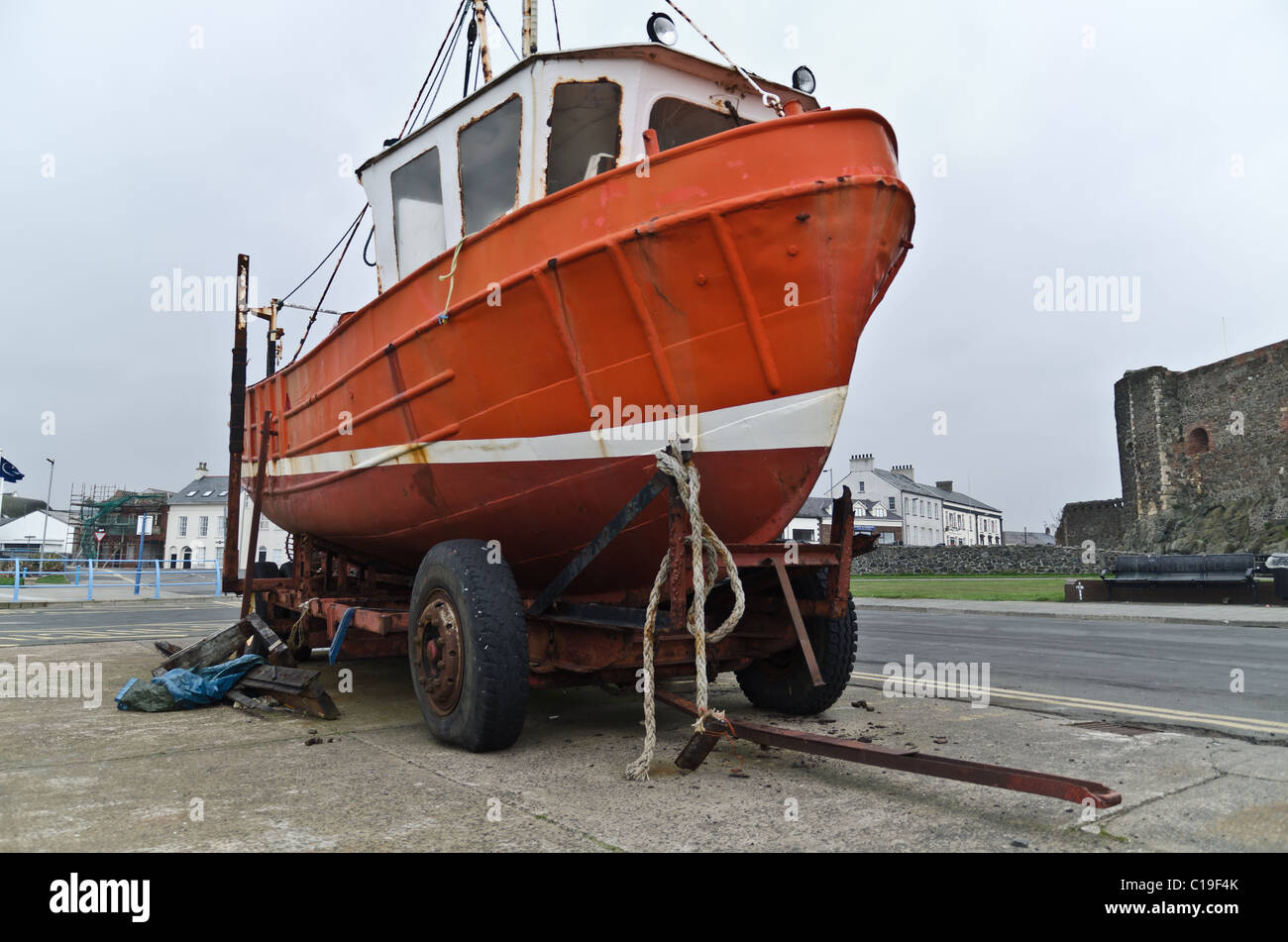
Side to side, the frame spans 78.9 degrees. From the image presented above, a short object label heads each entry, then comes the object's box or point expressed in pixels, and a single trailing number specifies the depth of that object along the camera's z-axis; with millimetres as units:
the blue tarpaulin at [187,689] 5020
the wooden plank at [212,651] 5672
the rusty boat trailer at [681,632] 2811
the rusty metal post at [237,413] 6715
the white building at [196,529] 50656
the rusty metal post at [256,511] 6264
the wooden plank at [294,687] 4680
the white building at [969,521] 66125
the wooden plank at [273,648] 5277
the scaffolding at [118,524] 49281
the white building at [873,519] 54562
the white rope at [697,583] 3172
